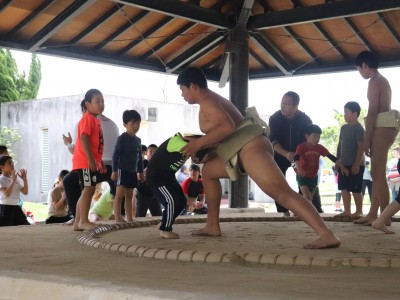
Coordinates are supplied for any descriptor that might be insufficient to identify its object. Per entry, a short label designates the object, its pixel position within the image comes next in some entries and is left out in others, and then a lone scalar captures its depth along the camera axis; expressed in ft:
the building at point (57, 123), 42.04
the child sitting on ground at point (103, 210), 16.74
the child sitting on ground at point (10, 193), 16.17
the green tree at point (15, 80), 51.31
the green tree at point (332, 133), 81.45
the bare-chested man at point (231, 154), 9.00
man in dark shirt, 15.62
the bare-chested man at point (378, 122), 12.31
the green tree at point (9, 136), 43.06
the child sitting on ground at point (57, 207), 17.08
